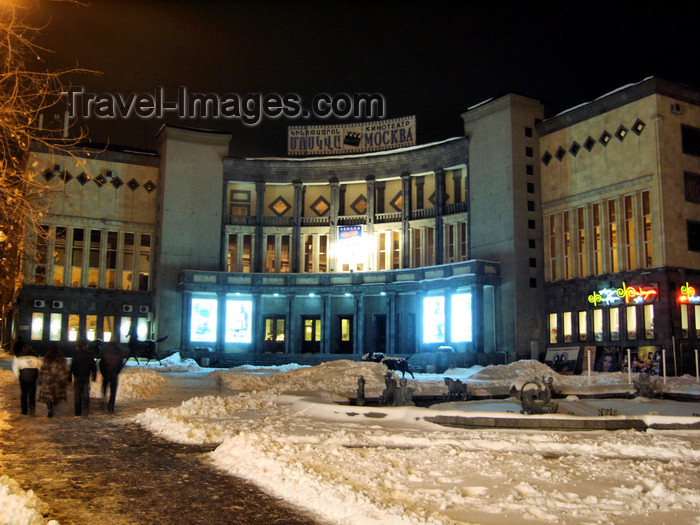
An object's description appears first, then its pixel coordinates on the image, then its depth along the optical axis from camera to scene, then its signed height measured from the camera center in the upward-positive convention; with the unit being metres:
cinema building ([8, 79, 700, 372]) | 41.41 +7.42
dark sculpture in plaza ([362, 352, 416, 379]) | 33.00 -1.18
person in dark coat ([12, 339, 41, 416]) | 17.48 -1.26
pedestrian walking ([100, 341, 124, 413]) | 18.48 -0.80
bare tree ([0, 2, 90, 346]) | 10.78 +3.54
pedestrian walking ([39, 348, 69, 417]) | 17.19 -1.14
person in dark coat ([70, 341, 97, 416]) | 17.73 -1.10
